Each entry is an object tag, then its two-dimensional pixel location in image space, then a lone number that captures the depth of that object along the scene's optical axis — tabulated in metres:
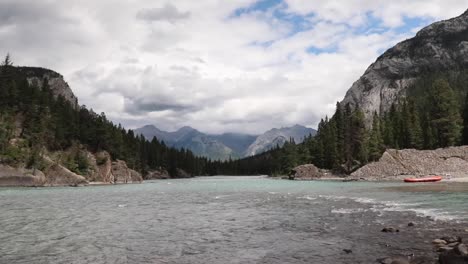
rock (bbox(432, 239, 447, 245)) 19.28
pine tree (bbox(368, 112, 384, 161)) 128.38
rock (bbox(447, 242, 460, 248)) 18.34
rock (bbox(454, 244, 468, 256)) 15.53
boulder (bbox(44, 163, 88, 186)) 110.25
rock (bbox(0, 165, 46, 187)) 101.94
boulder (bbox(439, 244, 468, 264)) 14.65
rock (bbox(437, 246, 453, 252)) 17.53
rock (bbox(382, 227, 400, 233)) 24.34
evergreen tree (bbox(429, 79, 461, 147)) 109.38
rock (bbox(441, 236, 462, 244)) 19.49
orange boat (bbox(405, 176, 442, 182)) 83.44
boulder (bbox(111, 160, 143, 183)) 146.71
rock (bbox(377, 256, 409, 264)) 15.68
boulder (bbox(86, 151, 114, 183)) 131.52
